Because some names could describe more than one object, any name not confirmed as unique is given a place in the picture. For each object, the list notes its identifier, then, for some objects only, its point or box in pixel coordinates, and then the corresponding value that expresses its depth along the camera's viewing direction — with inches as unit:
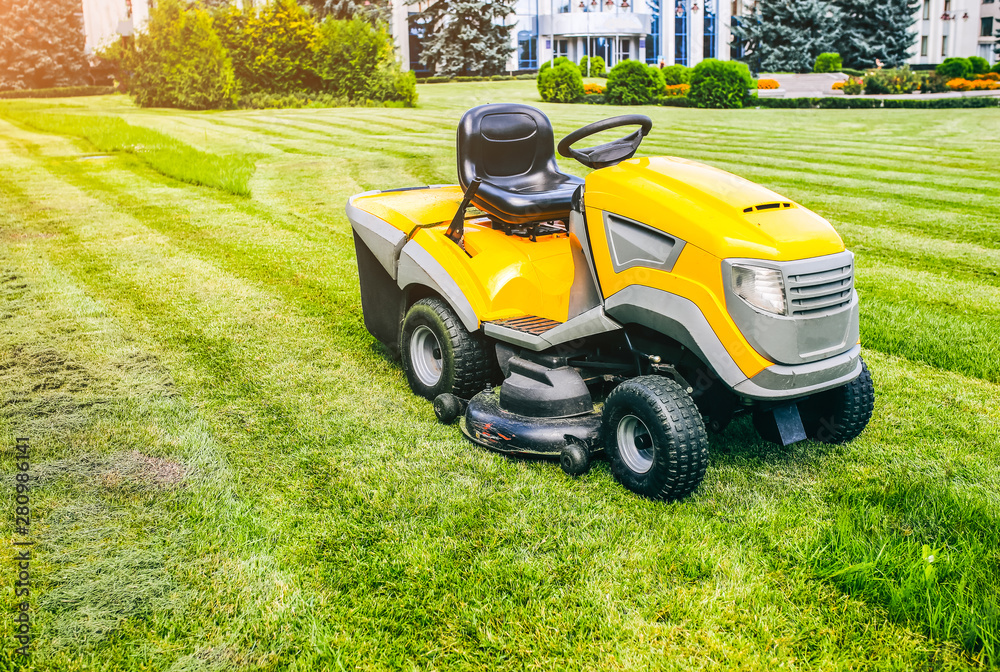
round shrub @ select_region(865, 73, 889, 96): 1238.9
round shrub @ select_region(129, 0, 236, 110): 973.8
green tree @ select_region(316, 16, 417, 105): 1026.1
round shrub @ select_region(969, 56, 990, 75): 1401.3
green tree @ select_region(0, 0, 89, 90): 1647.4
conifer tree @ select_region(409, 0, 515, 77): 1518.2
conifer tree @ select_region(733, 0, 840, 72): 1582.2
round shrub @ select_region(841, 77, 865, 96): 1221.1
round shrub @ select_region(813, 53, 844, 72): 1501.0
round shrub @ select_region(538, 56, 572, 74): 1146.7
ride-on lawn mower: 121.0
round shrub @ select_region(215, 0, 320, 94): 1016.2
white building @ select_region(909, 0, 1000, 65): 2074.3
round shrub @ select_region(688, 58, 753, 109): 1054.4
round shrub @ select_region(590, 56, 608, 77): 1489.9
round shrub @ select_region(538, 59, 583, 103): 1125.1
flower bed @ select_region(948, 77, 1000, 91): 1264.8
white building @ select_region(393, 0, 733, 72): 1642.5
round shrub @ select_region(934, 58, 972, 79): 1342.3
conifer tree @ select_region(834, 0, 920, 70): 1585.9
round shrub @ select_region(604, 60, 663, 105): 1098.7
